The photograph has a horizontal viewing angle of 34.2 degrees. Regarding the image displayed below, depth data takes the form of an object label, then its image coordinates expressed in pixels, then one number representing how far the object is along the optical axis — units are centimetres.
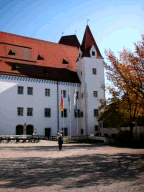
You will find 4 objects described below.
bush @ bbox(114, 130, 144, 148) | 2188
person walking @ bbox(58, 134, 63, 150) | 1631
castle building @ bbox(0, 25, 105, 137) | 3186
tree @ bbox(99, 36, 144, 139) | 1686
